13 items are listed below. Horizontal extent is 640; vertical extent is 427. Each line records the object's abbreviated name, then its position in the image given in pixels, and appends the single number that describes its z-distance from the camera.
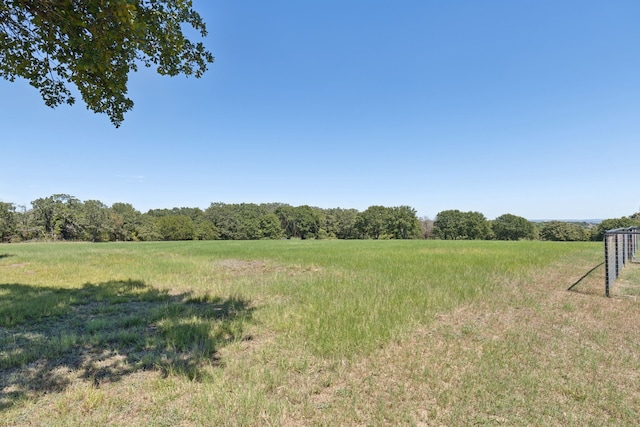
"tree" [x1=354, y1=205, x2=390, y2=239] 90.94
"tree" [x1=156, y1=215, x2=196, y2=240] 80.31
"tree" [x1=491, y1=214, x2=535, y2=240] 84.31
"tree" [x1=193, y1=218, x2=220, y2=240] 84.62
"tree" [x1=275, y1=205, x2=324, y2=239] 95.25
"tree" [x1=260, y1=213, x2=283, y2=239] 86.38
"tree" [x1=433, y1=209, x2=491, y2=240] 83.88
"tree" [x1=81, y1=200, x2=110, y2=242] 77.38
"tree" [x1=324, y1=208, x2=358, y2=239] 98.46
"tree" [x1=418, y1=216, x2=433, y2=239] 98.29
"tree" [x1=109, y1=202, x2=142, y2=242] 80.19
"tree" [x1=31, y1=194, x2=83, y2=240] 75.38
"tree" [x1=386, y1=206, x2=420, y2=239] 88.08
